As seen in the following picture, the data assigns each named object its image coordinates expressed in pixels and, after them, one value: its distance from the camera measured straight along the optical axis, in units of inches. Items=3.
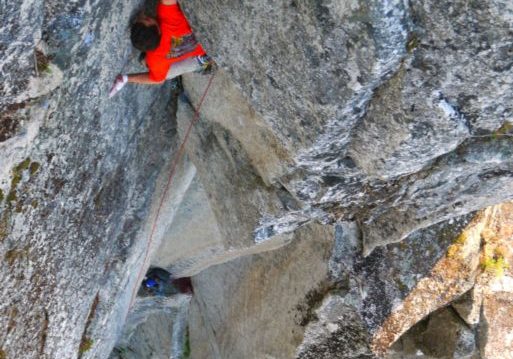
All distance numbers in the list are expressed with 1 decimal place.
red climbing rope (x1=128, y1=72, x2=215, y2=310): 231.4
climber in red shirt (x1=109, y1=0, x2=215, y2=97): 183.9
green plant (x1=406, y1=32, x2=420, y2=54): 126.3
